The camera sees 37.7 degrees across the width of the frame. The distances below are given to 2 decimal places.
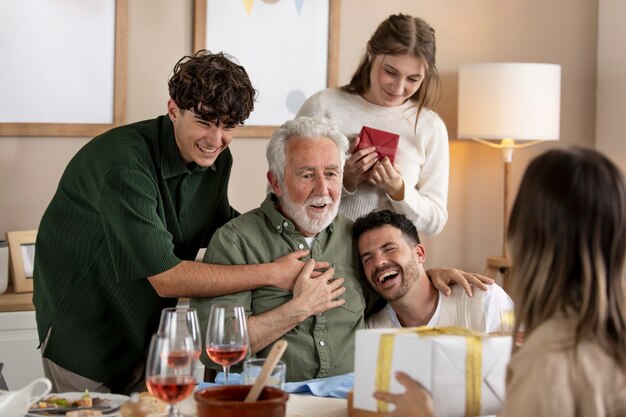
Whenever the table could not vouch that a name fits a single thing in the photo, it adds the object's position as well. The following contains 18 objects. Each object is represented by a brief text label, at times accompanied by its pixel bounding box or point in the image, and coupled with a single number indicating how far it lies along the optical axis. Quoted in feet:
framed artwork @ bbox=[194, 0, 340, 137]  13.89
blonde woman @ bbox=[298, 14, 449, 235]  9.89
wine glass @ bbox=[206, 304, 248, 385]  6.39
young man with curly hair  7.91
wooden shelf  11.49
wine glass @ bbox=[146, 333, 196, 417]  5.41
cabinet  11.49
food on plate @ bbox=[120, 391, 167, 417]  5.93
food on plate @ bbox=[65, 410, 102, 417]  6.13
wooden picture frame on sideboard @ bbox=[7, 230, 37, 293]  12.19
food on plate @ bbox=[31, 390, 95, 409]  6.34
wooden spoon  5.42
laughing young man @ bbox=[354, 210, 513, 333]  8.57
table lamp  14.93
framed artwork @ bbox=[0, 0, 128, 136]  12.45
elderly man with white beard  8.30
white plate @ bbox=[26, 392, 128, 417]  6.53
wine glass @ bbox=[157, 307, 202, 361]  5.80
